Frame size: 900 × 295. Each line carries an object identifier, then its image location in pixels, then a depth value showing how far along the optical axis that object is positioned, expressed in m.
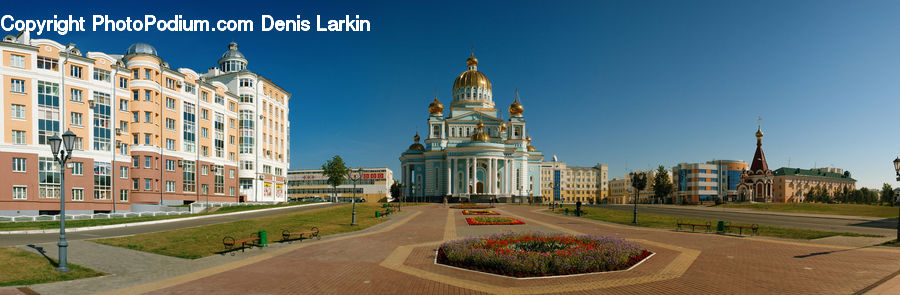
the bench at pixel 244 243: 20.22
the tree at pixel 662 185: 108.50
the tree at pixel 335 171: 77.38
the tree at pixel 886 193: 107.69
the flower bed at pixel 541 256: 15.13
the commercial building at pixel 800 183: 123.06
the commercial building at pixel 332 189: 136.12
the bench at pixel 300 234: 23.83
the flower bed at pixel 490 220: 35.25
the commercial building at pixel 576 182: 158.25
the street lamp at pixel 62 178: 15.73
